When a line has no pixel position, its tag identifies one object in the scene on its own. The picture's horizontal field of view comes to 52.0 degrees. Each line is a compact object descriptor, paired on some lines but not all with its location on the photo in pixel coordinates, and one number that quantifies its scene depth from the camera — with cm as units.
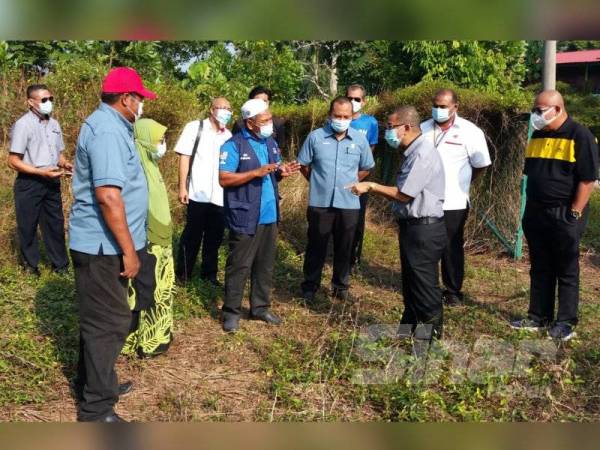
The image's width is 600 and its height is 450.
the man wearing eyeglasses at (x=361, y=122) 646
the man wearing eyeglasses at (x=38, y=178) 599
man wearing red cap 330
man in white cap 482
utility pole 717
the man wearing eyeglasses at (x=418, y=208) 411
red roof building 2734
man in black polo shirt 459
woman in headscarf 414
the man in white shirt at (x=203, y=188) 588
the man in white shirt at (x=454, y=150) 547
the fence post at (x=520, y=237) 735
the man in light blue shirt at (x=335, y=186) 559
